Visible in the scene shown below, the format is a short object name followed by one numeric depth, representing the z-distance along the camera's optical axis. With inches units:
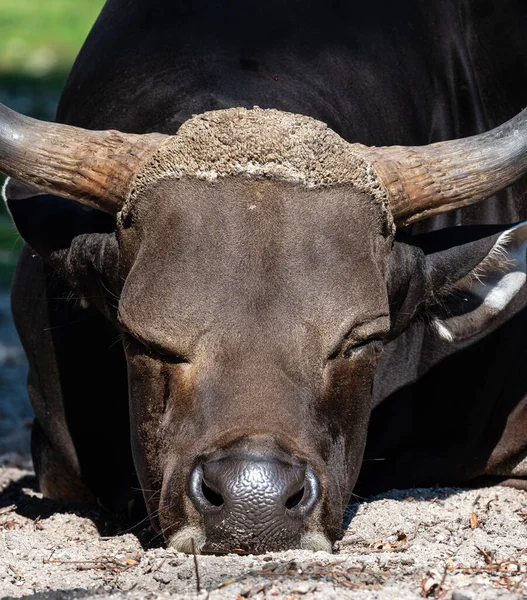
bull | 385.7
